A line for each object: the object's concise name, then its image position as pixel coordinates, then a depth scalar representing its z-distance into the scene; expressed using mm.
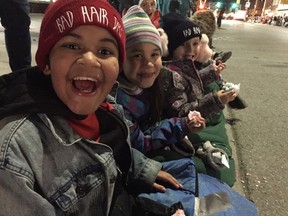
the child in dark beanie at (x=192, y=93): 1687
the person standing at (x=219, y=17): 13469
